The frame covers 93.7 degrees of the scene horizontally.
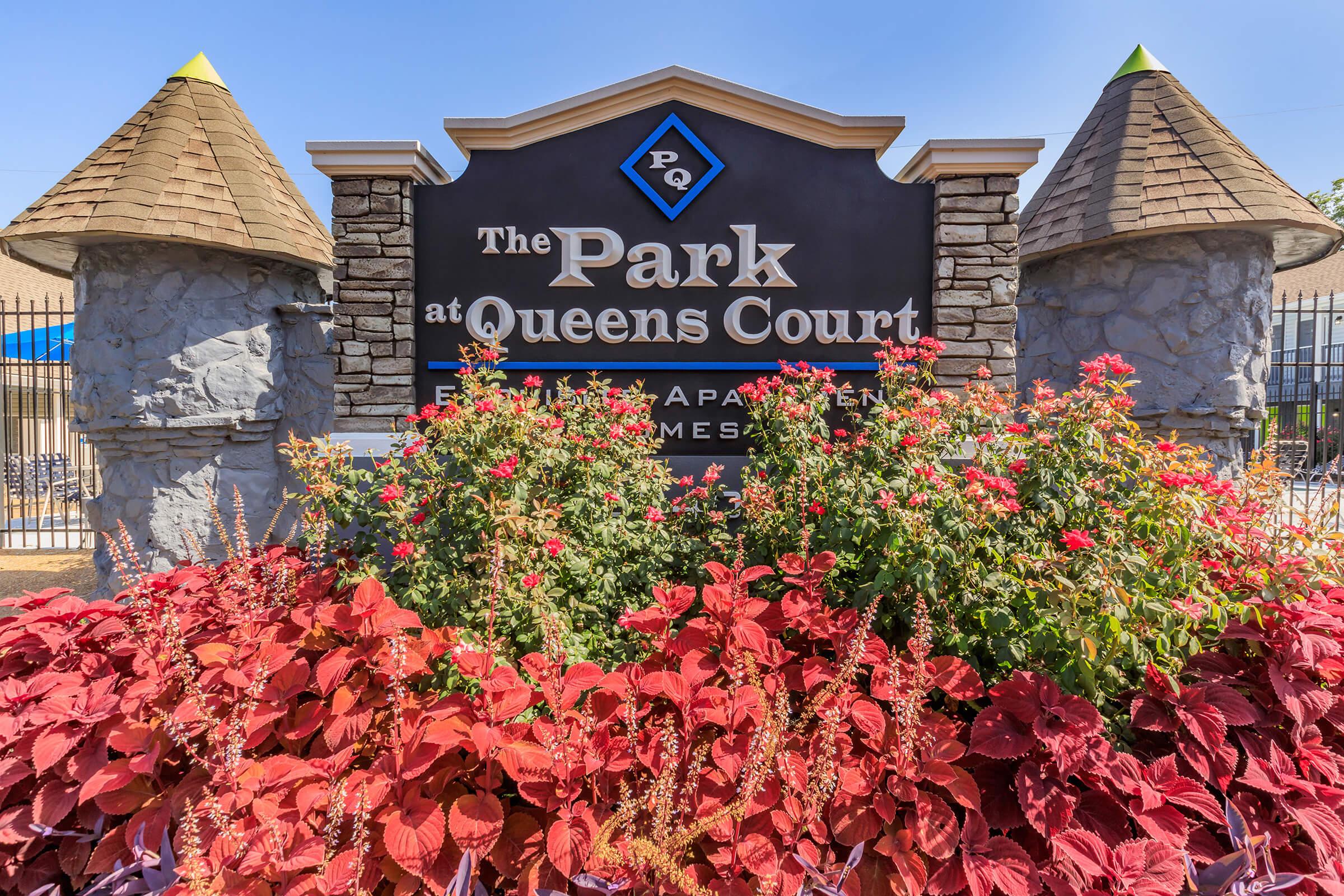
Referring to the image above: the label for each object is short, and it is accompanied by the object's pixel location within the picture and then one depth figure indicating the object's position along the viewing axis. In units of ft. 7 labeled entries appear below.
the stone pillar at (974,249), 13.12
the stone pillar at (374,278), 13.16
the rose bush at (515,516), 7.36
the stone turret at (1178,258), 16.60
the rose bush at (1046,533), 6.28
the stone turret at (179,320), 15.99
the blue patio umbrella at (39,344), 23.12
